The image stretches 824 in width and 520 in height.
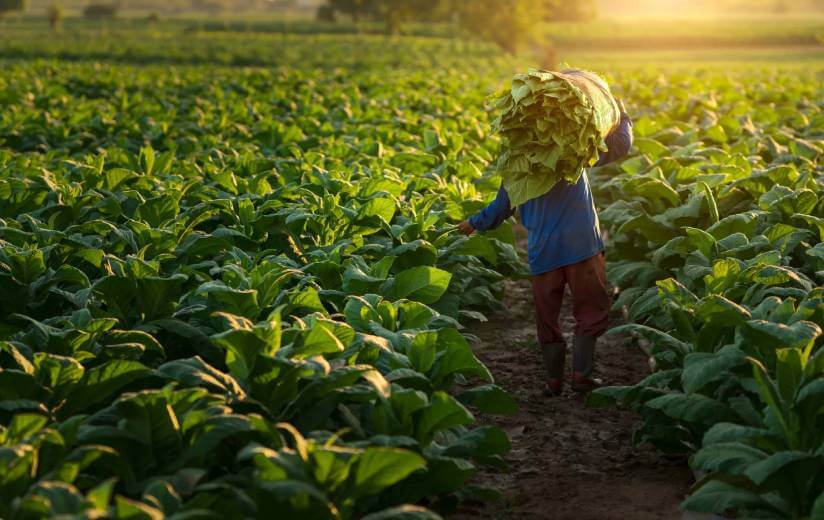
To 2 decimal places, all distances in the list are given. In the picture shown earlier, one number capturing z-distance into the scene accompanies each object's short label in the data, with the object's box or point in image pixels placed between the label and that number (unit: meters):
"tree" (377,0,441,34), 65.12
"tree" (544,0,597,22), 74.56
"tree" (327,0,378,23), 80.12
